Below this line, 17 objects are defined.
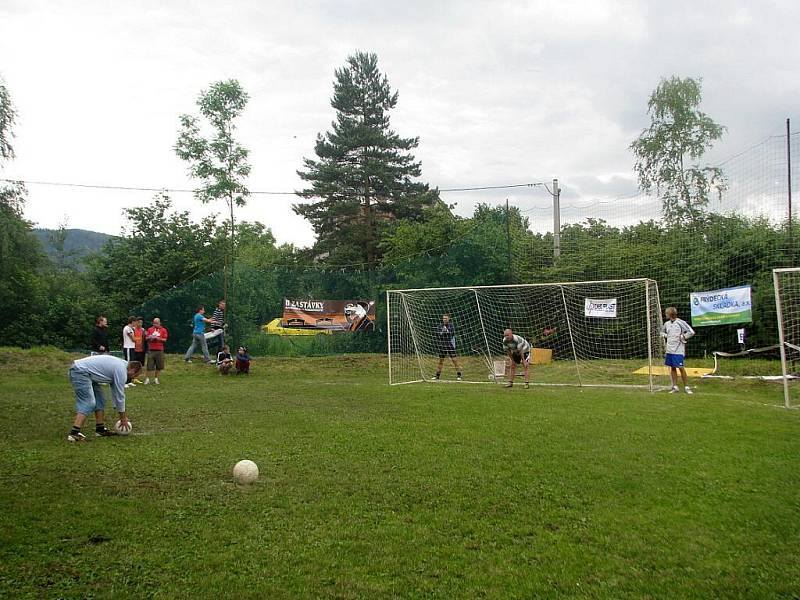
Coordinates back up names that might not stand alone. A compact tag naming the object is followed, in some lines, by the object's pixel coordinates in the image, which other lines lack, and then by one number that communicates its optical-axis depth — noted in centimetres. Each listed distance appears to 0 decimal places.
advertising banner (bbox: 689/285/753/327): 1633
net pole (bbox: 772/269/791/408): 1148
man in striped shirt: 2063
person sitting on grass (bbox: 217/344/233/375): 1844
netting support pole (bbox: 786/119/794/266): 1647
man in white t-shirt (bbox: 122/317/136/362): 1563
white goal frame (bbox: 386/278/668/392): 1711
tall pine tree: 4156
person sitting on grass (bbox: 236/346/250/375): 1870
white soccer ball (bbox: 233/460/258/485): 626
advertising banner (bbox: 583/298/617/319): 1758
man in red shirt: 1622
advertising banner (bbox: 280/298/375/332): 2180
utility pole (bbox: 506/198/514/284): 2120
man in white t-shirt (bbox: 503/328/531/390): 1502
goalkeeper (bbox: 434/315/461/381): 1756
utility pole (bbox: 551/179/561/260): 2203
